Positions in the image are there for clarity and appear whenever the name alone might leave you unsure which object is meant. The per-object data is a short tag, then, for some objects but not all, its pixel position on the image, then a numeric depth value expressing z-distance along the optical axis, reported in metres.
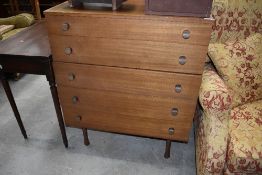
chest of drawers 1.14
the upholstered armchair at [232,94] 1.14
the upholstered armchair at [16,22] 2.62
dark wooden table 1.36
